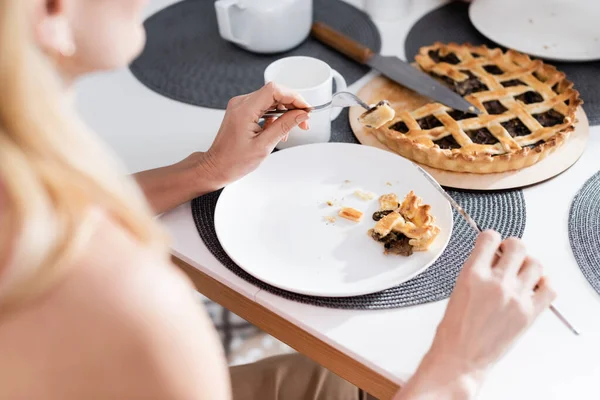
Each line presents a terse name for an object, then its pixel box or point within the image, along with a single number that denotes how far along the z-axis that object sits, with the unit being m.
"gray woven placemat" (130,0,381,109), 1.39
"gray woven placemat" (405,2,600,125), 1.31
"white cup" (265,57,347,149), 1.16
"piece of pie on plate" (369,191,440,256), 0.94
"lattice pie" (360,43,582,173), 1.11
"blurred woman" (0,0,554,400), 0.49
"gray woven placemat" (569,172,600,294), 0.94
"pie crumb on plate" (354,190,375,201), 1.06
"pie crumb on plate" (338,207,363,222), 1.02
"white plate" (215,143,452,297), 0.93
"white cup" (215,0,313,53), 1.40
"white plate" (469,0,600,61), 1.41
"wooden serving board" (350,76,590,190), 1.09
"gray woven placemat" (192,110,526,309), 0.91
